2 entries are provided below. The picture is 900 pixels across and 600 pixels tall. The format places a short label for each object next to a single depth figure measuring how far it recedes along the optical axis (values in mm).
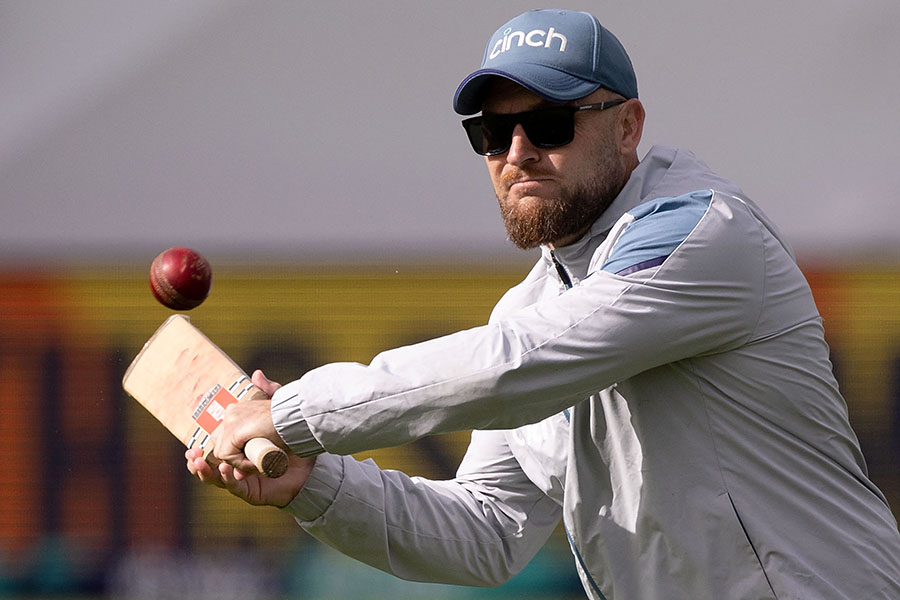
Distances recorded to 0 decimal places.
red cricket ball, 12277
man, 11861
